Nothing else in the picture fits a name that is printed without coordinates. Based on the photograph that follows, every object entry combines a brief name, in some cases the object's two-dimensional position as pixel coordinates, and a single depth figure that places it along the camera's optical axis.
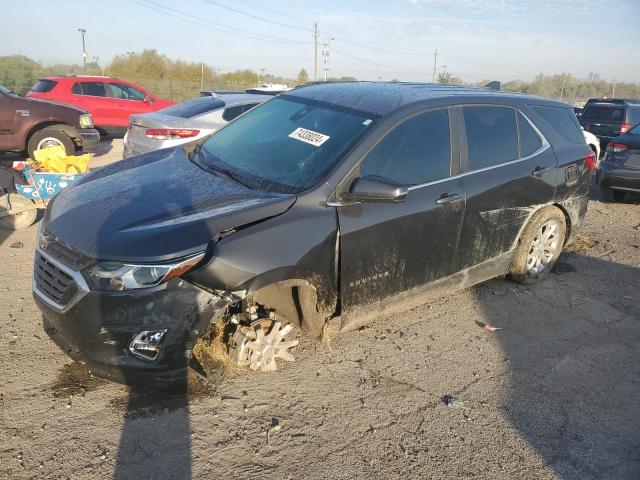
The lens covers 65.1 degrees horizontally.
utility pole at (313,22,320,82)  50.59
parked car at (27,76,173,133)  13.46
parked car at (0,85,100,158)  9.43
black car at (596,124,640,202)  8.20
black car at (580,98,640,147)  13.64
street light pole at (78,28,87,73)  42.71
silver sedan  6.94
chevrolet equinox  2.62
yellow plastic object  6.21
